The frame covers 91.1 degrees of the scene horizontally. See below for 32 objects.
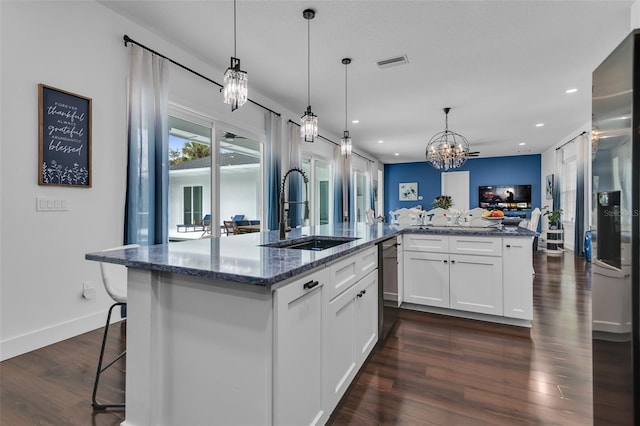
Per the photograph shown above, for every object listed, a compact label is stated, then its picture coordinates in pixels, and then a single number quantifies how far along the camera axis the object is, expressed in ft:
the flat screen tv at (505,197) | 32.89
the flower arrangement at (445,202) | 17.25
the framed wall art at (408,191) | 37.19
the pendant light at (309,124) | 9.22
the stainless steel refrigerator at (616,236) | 3.60
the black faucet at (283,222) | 7.32
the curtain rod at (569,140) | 21.31
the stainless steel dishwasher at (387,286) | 7.97
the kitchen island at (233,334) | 3.93
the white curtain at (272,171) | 15.72
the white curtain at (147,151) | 9.35
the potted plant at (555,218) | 24.75
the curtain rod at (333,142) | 18.21
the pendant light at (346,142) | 11.88
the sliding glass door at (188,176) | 11.52
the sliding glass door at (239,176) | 13.69
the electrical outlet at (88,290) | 8.67
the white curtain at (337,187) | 23.58
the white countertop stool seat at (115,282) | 6.08
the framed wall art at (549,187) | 29.02
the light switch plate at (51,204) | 7.73
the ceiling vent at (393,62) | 11.72
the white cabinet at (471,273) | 9.36
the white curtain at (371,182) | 31.90
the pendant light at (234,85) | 6.58
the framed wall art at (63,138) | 7.71
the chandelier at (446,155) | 18.04
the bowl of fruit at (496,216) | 12.77
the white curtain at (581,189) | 21.43
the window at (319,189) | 21.54
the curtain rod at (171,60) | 9.39
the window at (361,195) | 30.14
